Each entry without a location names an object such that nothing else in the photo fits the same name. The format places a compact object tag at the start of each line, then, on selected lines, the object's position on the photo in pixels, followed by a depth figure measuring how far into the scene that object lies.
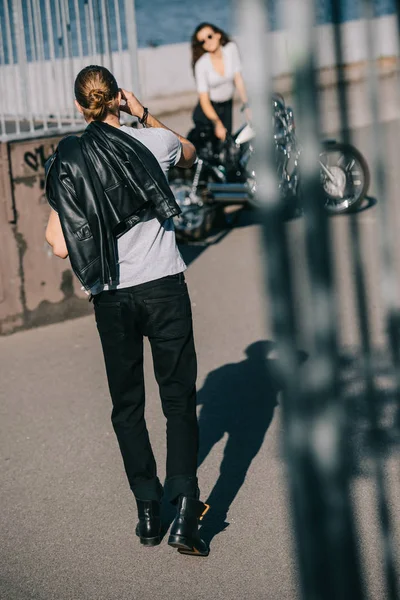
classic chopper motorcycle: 9.58
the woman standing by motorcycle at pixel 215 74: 9.73
